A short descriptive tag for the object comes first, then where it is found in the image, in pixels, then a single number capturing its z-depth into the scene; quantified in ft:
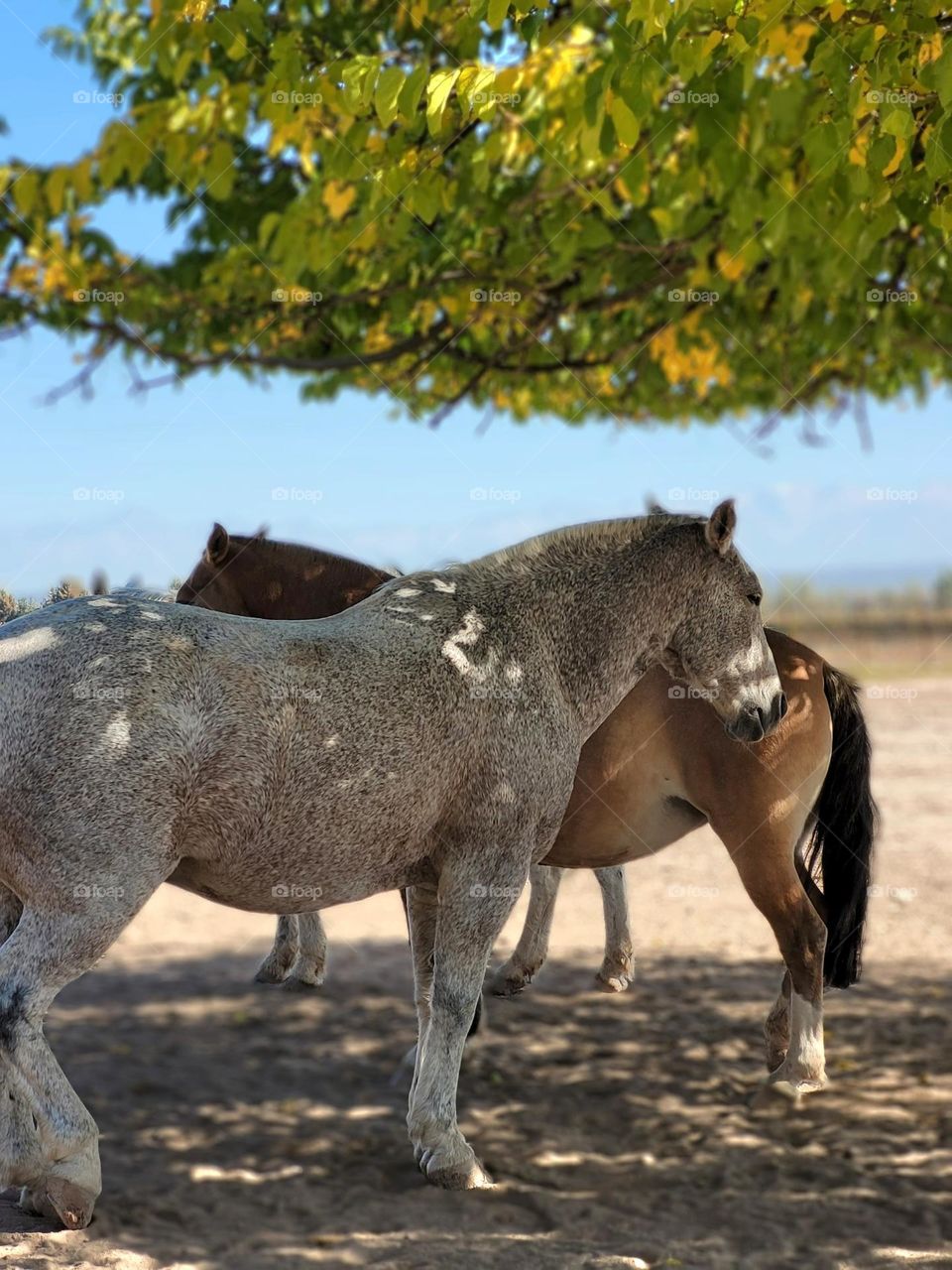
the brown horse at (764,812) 16.52
